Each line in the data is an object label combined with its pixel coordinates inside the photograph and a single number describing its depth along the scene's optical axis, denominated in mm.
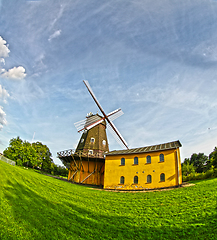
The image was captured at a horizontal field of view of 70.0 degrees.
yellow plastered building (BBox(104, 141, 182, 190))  19250
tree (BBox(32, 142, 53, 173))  48884
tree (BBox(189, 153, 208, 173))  48066
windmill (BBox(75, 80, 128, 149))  31284
